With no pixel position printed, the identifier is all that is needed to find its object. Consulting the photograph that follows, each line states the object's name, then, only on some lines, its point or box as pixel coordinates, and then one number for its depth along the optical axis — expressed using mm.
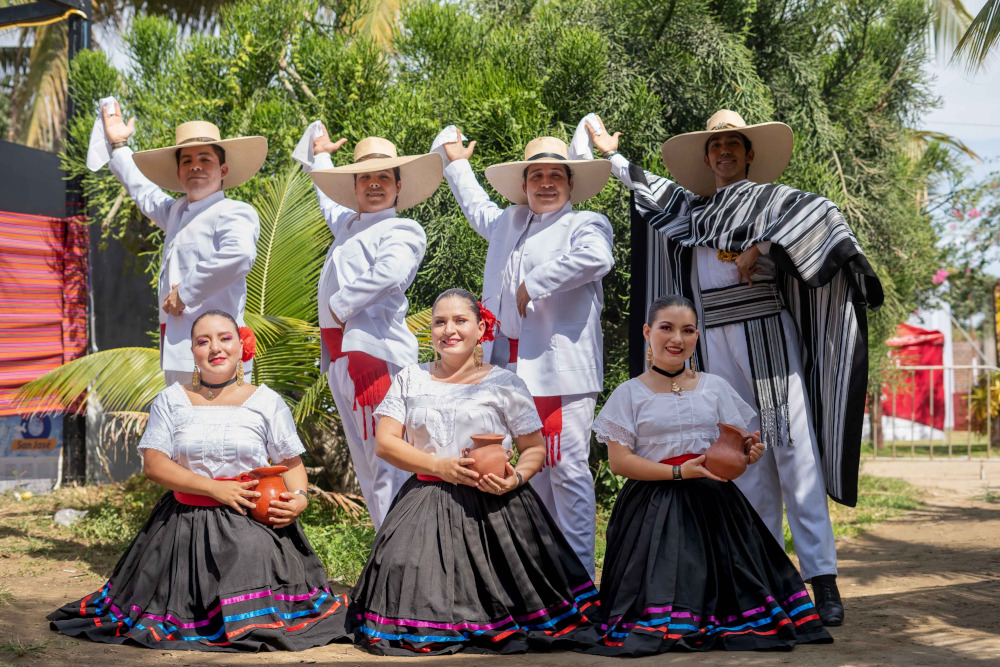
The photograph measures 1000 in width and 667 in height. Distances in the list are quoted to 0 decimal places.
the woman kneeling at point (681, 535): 3596
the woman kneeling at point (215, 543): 3764
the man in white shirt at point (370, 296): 4609
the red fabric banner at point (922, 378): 19312
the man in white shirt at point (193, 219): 4684
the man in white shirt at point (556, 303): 4367
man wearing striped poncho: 4113
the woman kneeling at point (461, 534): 3631
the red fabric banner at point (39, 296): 7668
